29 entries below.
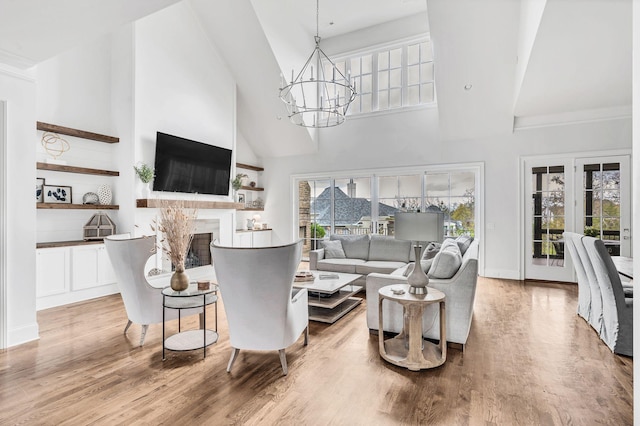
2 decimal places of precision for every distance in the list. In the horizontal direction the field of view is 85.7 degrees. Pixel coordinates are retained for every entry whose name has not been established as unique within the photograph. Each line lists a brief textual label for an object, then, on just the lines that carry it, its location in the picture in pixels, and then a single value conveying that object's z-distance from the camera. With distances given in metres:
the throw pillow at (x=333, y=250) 6.04
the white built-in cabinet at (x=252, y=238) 7.47
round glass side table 2.94
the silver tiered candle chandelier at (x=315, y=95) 7.23
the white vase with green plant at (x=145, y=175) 5.31
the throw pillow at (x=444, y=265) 3.25
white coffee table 3.88
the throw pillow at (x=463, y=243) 4.29
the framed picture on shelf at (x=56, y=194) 4.73
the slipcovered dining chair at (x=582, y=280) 3.71
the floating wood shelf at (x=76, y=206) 4.48
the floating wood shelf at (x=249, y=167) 8.15
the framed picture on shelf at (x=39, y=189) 4.62
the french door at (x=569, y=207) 5.52
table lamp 2.81
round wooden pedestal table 2.73
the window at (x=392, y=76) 7.10
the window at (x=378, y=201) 6.77
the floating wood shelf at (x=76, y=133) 4.55
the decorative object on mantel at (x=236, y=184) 7.19
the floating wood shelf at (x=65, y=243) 4.33
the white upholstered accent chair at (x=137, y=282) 3.08
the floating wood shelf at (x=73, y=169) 4.53
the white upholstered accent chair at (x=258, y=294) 2.44
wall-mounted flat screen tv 5.68
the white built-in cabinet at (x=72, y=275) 4.35
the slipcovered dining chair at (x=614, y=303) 2.94
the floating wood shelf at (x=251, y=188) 8.21
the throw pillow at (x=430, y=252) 4.21
